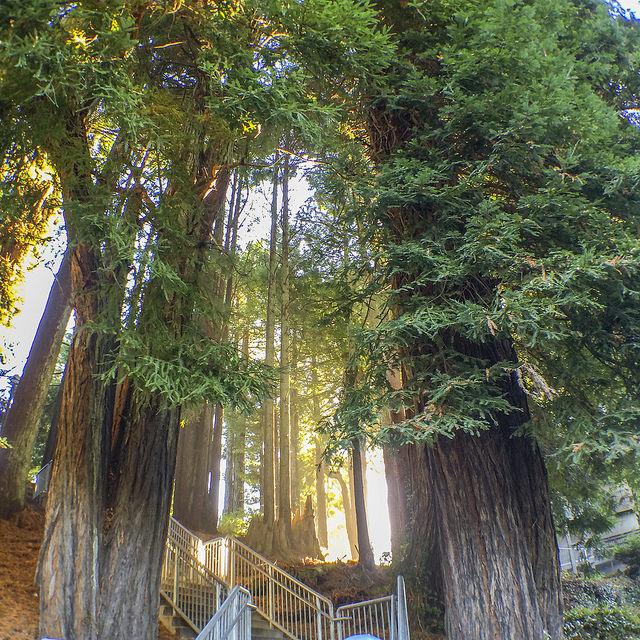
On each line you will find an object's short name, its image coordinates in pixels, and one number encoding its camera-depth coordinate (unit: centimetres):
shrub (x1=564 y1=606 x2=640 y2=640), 708
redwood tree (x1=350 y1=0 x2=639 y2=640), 507
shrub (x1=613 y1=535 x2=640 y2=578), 1316
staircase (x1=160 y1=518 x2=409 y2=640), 748
